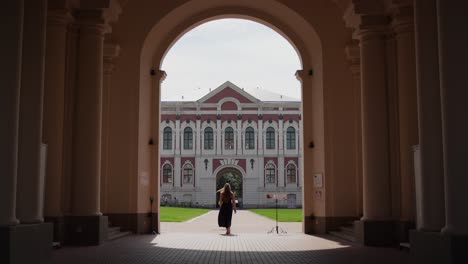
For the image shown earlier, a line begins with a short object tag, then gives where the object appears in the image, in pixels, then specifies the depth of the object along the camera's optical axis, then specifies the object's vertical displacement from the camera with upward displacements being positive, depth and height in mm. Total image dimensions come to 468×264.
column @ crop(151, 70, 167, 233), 19312 +1226
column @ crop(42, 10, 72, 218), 13531 +1616
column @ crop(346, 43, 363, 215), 17797 +2367
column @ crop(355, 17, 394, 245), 14000 +925
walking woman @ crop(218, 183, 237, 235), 19469 -642
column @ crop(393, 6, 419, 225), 13664 +1731
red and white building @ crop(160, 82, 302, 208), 70125 +4405
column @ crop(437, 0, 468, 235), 8422 +921
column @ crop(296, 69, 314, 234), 18953 +933
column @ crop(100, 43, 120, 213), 17812 +2285
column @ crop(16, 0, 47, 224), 9703 +1057
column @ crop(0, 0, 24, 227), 8562 +1135
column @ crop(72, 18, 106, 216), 13922 +1364
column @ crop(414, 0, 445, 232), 9672 +1019
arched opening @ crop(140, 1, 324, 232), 19109 +4435
